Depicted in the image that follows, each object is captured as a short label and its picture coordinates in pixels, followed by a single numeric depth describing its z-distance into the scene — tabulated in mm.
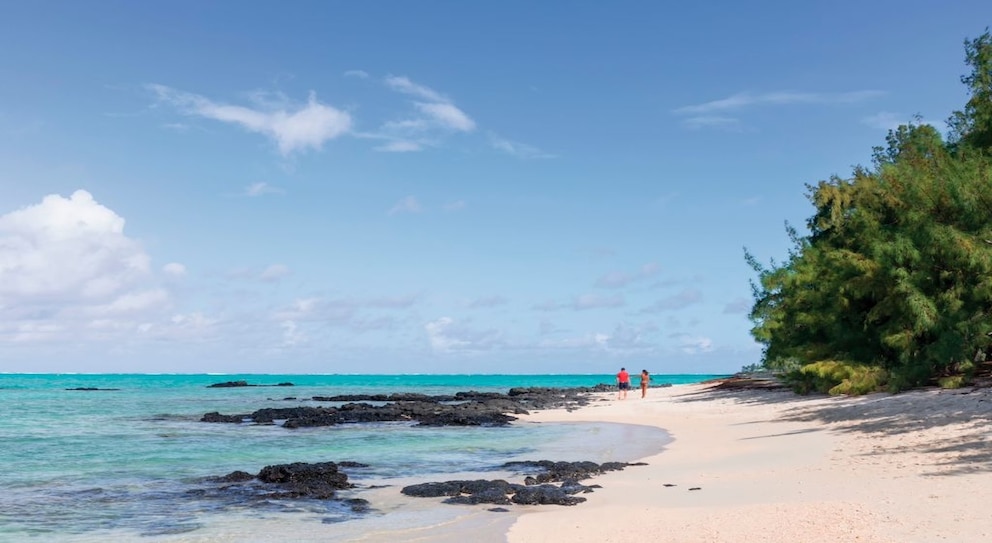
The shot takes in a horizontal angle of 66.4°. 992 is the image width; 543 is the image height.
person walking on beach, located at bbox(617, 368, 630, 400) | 53812
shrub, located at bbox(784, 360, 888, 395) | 30047
